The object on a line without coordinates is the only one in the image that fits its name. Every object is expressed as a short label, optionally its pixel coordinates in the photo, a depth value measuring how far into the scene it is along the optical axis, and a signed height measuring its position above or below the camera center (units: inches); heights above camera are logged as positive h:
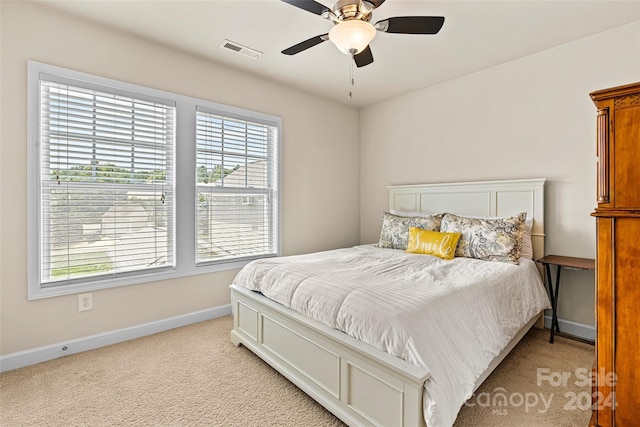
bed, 53.2 -25.4
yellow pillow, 109.3 -10.8
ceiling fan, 69.7 +45.9
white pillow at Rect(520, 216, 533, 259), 109.8 -11.2
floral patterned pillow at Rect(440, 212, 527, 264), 103.2 -8.3
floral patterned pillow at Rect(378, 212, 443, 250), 126.5 -5.4
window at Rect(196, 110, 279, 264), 123.8 +11.4
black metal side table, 96.8 -16.2
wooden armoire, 48.3 -6.9
